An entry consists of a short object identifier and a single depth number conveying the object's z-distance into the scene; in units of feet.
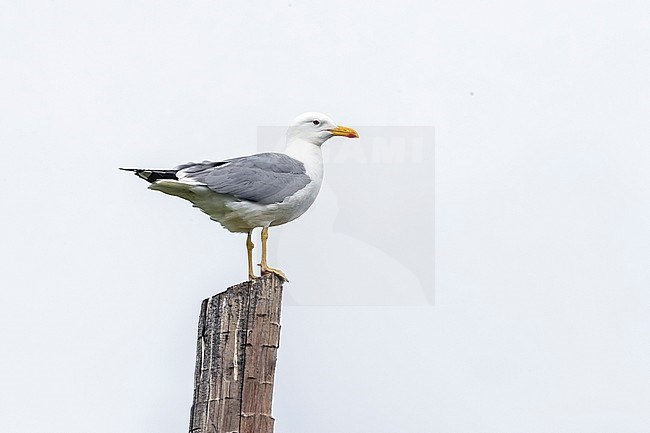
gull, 58.23
